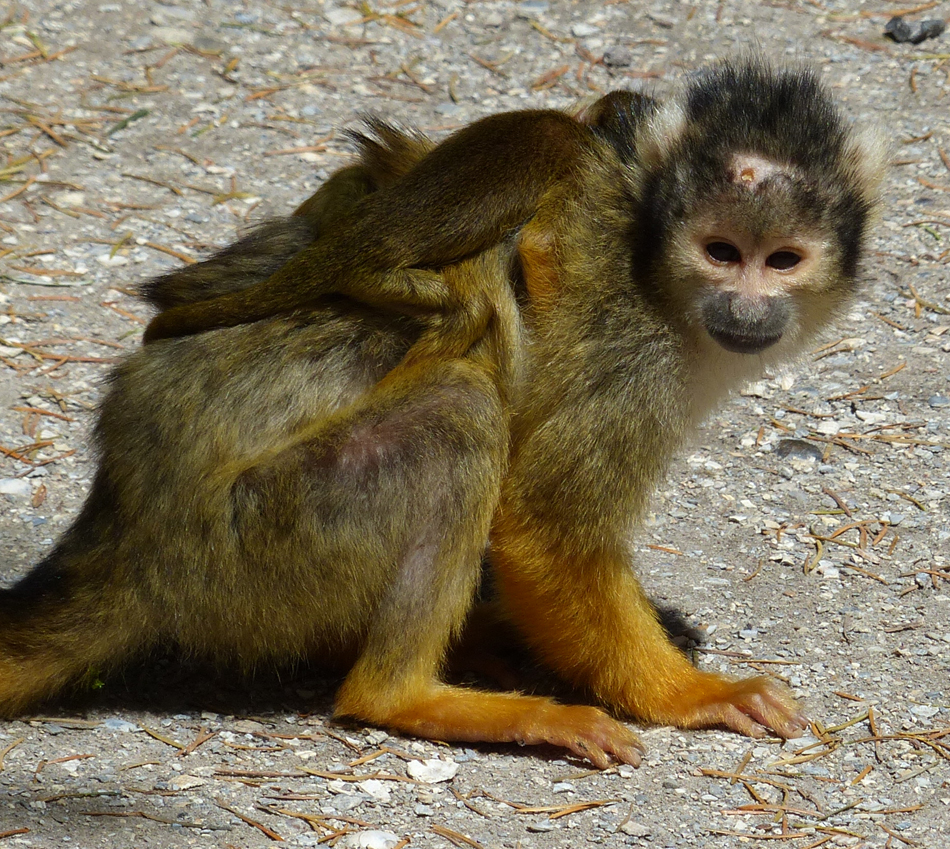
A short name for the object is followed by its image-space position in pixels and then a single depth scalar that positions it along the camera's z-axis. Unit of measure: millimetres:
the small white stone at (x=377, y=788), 8164
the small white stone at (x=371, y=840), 7656
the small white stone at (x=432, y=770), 8401
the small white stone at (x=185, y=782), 8039
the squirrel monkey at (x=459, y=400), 8187
